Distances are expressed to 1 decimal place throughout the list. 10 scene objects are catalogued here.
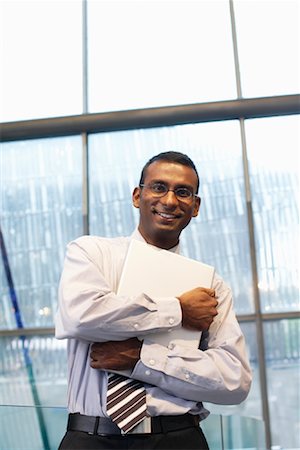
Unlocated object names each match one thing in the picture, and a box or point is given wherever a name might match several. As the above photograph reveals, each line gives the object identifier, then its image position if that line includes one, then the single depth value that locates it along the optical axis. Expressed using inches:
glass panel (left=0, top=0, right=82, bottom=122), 210.4
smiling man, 56.7
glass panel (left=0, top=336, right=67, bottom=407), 194.1
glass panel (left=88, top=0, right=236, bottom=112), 206.5
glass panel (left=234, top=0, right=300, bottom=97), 203.5
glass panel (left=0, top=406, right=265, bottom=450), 120.9
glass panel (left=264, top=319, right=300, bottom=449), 184.9
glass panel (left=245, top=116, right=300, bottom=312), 194.4
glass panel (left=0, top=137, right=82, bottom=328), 200.7
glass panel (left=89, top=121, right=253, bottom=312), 196.5
